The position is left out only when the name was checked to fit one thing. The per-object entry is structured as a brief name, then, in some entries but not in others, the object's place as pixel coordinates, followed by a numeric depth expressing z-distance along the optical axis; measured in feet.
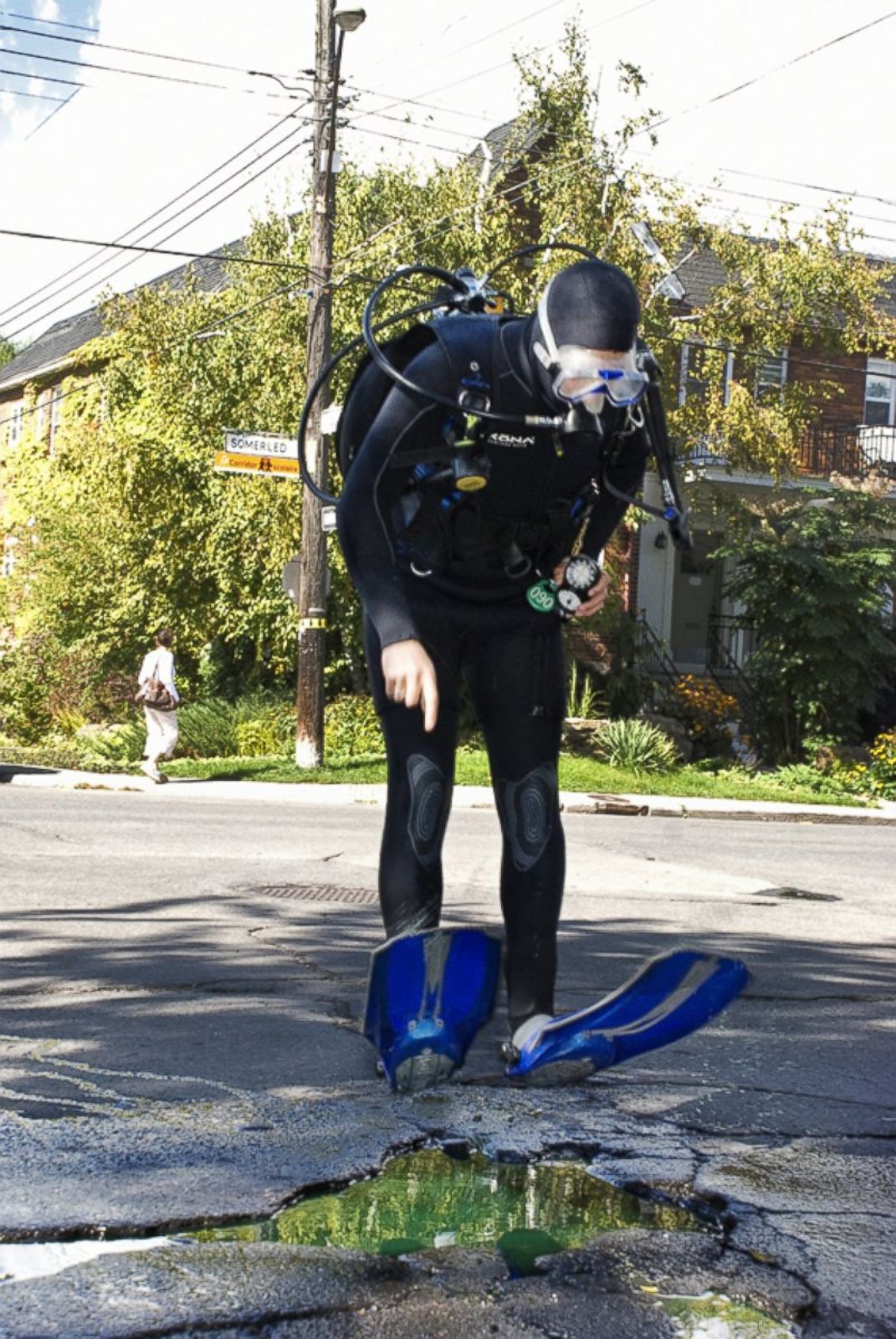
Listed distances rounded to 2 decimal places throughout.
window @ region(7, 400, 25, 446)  151.74
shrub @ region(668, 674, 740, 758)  76.07
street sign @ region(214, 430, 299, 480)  58.23
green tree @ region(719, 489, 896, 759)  69.21
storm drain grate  24.21
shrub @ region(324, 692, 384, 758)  69.36
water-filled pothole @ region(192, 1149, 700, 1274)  8.50
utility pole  62.08
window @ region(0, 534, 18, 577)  89.45
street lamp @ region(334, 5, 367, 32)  59.98
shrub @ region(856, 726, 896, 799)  66.49
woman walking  59.88
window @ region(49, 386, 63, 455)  138.00
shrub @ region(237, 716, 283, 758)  71.26
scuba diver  11.62
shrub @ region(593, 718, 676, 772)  65.82
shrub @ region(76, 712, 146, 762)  69.21
